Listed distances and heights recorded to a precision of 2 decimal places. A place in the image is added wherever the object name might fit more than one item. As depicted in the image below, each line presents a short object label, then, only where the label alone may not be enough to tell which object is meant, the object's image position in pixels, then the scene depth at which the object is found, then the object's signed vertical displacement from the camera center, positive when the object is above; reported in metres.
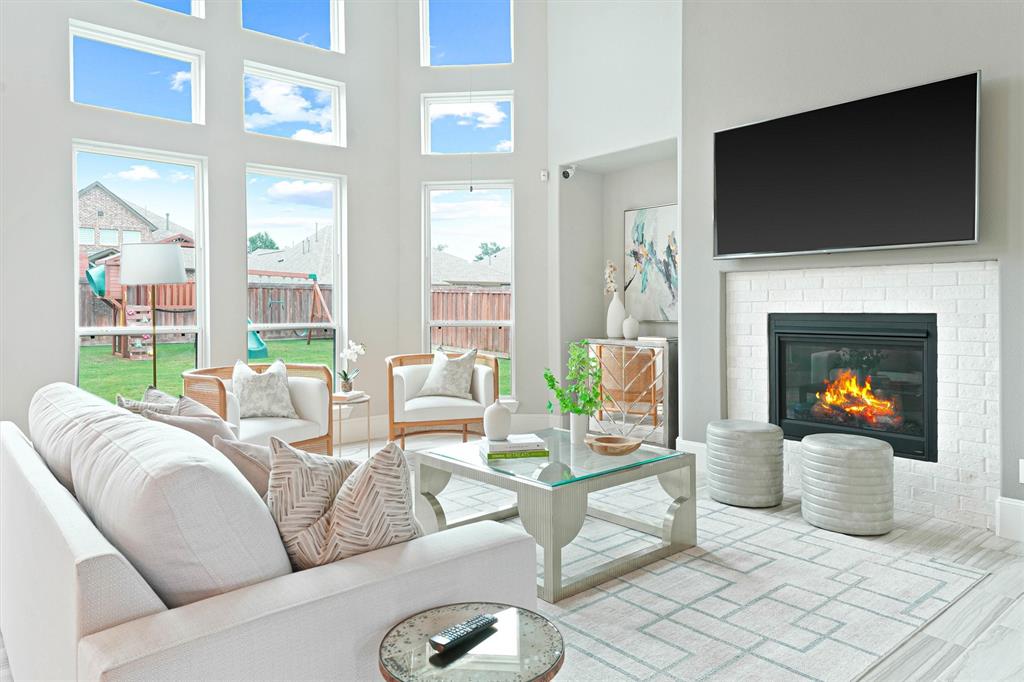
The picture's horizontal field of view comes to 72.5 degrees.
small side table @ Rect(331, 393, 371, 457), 5.00 -0.57
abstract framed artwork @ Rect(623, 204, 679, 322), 5.93 +0.47
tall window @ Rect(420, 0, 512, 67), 6.34 +2.62
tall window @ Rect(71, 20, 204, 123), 4.81 +1.80
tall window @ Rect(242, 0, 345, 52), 5.61 +2.52
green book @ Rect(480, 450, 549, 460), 3.30 -0.64
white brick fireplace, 3.61 -0.28
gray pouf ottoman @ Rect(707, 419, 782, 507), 3.97 -0.84
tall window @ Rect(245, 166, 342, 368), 5.66 +0.49
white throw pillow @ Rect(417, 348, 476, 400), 5.48 -0.45
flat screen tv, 3.59 +0.81
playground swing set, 4.95 +0.16
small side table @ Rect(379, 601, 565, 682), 1.27 -0.64
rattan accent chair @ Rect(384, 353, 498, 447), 5.20 -0.64
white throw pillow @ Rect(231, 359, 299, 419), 4.49 -0.46
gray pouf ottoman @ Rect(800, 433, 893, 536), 3.51 -0.86
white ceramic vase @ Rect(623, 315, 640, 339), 5.91 -0.08
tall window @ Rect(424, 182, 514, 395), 6.44 +0.46
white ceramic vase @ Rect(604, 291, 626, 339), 6.04 +0.00
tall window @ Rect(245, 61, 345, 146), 5.63 +1.81
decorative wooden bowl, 3.34 -0.61
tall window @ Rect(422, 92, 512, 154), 6.38 +1.80
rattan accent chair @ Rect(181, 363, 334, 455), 4.17 -0.50
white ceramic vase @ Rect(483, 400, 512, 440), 3.50 -0.52
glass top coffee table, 2.83 -0.76
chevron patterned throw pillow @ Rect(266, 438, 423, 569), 1.55 -0.42
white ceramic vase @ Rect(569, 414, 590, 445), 3.59 -0.57
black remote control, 1.32 -0.61
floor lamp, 4.41 +0.38
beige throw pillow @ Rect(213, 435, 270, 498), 1.83 -0.36
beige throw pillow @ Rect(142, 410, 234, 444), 2.25 -0.33
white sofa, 1.18 -0.53
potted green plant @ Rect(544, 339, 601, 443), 3.41 -0.38
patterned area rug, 2.31 -1.13
